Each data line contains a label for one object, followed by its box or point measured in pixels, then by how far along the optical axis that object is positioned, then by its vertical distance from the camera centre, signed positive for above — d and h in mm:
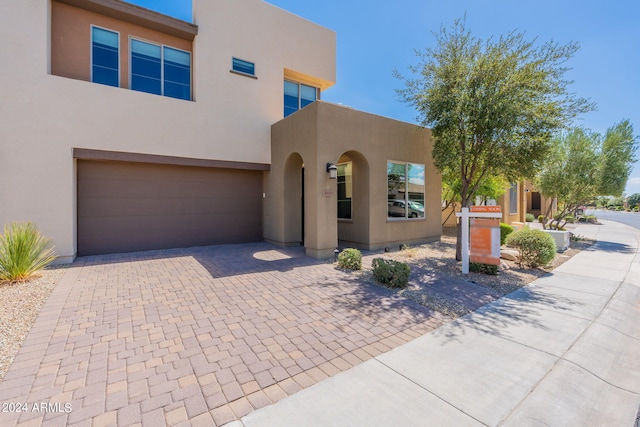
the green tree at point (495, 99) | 6930 +2958
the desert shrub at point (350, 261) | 7188 -1376
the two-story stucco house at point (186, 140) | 7562 +2254
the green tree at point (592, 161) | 12219 +2231
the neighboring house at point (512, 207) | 16625 +194
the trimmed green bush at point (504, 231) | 11539 -939
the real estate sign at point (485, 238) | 6719 -715
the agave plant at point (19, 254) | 5773 -1019
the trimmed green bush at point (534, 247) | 7504 -1056
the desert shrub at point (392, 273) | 5770 -1395
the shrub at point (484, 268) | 6793 -1491
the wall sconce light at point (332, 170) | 8289 +1184
